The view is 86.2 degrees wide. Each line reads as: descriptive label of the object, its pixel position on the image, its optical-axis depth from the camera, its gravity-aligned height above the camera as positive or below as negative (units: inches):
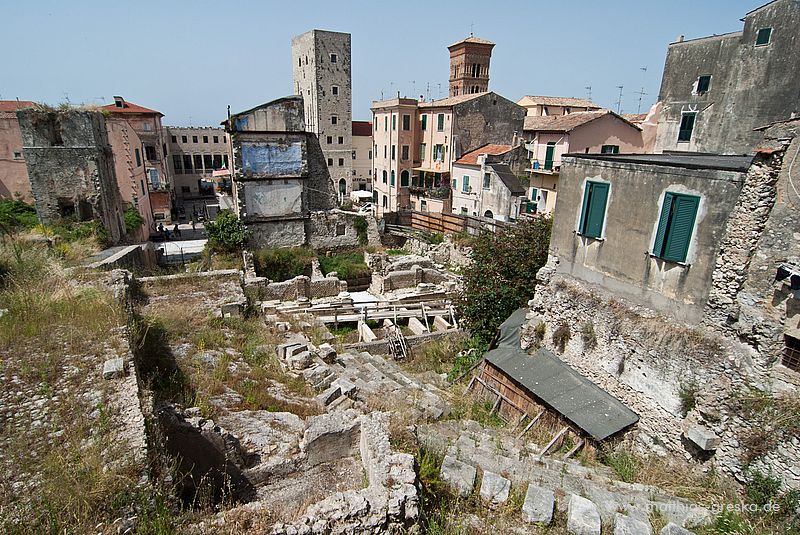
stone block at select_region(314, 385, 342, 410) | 367.6 -209.3
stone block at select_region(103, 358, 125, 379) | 250.8 -128.7
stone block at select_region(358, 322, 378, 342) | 625.5 -265.4
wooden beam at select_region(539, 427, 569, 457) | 333.7 -221.8
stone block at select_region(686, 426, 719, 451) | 297.3 -191.5
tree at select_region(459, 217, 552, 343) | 543.8 -158.8
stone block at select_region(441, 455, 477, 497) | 256.7 -193.5
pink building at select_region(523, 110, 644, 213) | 982.4 +25.5
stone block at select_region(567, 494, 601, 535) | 228.4 -192.2
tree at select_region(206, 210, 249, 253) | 899.4 -178.0
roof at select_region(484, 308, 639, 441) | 353.4 -210.6
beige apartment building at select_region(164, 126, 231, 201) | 2105.9 -62.4
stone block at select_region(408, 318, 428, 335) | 666.8 -269.7
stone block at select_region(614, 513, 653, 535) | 226.7 -192.9
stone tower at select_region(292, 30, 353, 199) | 1833.2 +242.7
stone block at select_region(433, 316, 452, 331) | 681.6 -269.7
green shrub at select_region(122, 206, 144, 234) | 1052.0 -183.1
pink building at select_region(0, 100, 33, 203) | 1017.5 -47.3
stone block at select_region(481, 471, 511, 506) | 251.6 -194.6
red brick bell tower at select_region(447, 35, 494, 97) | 1791.3 +354.3
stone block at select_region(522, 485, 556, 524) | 239.0 -194.4
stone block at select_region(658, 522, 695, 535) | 220.7 -188.0
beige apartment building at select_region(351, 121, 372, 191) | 2135.8 -56.7
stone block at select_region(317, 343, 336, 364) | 492.7 -229.6
